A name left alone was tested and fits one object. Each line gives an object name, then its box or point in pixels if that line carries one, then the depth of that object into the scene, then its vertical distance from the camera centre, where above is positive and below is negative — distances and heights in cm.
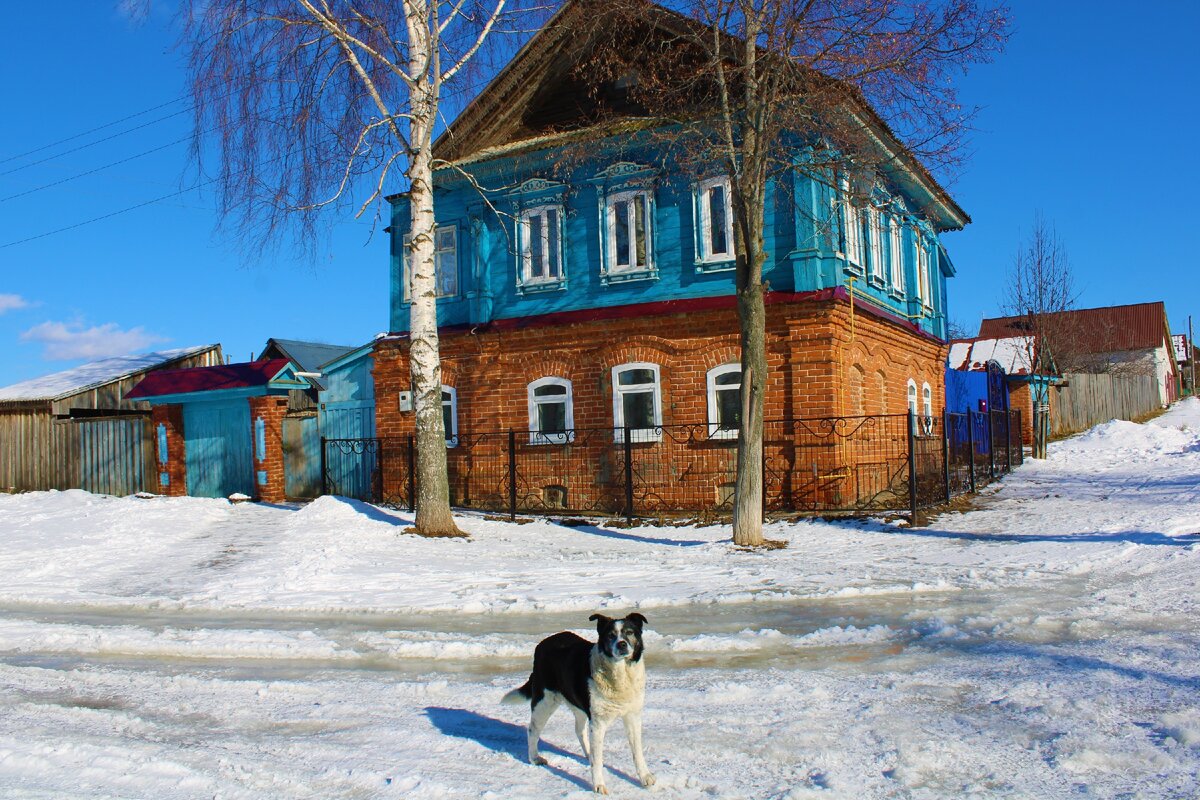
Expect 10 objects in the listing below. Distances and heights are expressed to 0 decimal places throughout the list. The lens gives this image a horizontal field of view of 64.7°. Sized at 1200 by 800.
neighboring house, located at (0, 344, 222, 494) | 2262 +60
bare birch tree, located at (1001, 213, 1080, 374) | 2869 +304
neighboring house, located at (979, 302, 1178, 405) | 4834 +476
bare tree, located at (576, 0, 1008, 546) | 1173 +435
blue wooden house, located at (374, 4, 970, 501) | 1584 +278
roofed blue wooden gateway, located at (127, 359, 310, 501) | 1980 +60
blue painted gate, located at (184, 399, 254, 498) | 2081 +10
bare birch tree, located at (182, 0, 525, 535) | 1364 +379
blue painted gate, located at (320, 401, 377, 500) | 1983 -9
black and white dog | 413 -108
